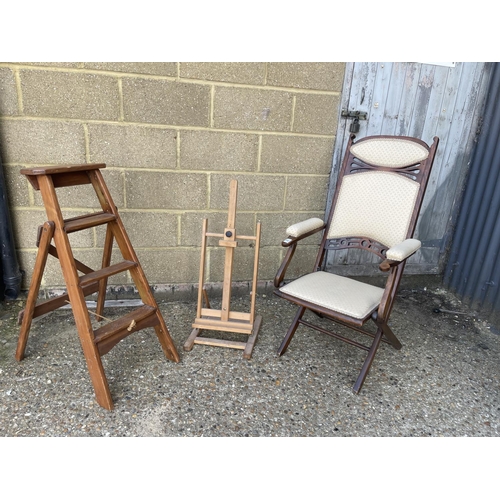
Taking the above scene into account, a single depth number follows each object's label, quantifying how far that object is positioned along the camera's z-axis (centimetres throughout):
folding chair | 176
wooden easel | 198
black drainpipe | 216
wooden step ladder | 156
